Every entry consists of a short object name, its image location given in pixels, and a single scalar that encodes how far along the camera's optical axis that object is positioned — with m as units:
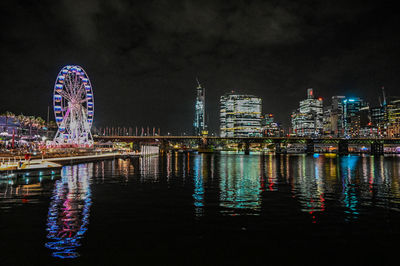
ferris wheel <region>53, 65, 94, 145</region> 88.81
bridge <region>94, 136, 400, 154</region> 166.57
